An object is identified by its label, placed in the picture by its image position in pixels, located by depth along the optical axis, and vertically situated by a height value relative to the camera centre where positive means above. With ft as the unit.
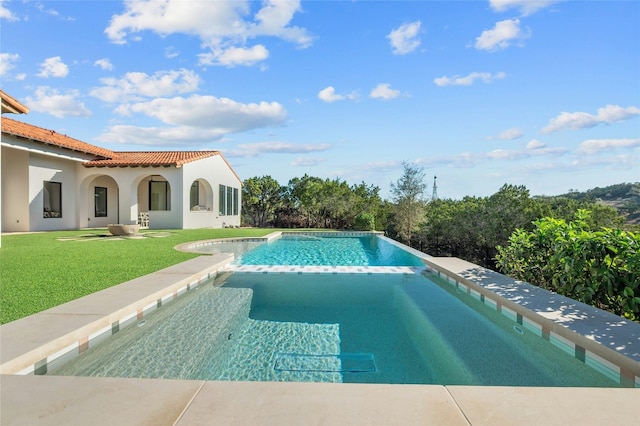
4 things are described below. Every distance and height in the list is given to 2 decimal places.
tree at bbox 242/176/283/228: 106.01 +3.30
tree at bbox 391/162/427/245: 80.84 +2.94
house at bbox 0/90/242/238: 53.42 +4.59
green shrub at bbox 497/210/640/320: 15.93 -2.63
